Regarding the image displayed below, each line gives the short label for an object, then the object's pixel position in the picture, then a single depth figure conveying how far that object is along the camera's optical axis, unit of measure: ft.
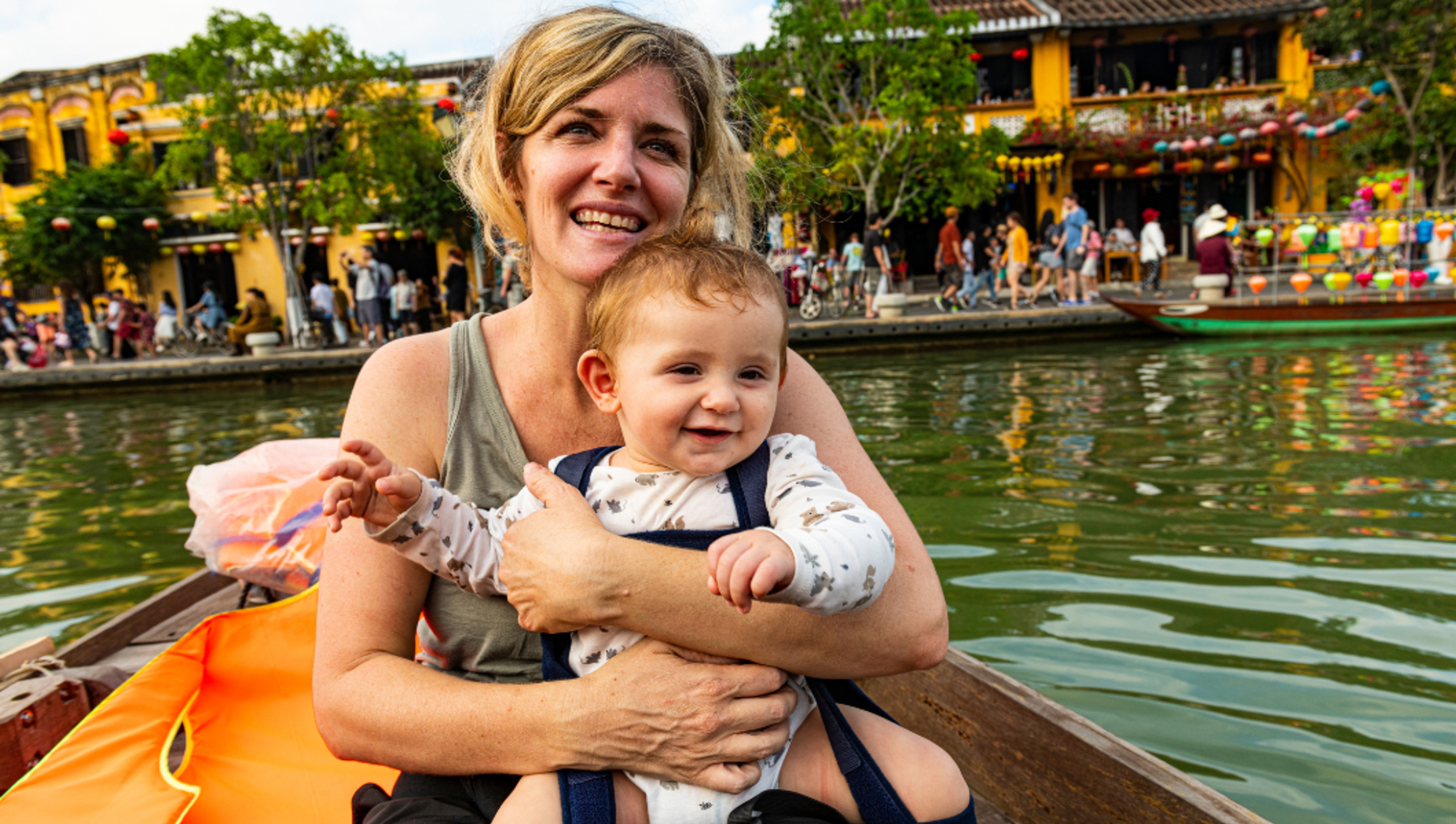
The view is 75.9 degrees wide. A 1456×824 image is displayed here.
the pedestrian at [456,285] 53.93
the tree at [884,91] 59.72
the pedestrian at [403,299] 59.73
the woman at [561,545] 4.50
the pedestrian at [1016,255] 53.36
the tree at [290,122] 62.44
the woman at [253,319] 57.67
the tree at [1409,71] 66.28
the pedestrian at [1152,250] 59.00
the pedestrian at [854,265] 58.44
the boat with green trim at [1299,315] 40.22
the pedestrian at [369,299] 56.49
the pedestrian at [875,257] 56.85
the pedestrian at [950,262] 52.93
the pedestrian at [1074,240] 51.75
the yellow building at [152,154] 89.97
